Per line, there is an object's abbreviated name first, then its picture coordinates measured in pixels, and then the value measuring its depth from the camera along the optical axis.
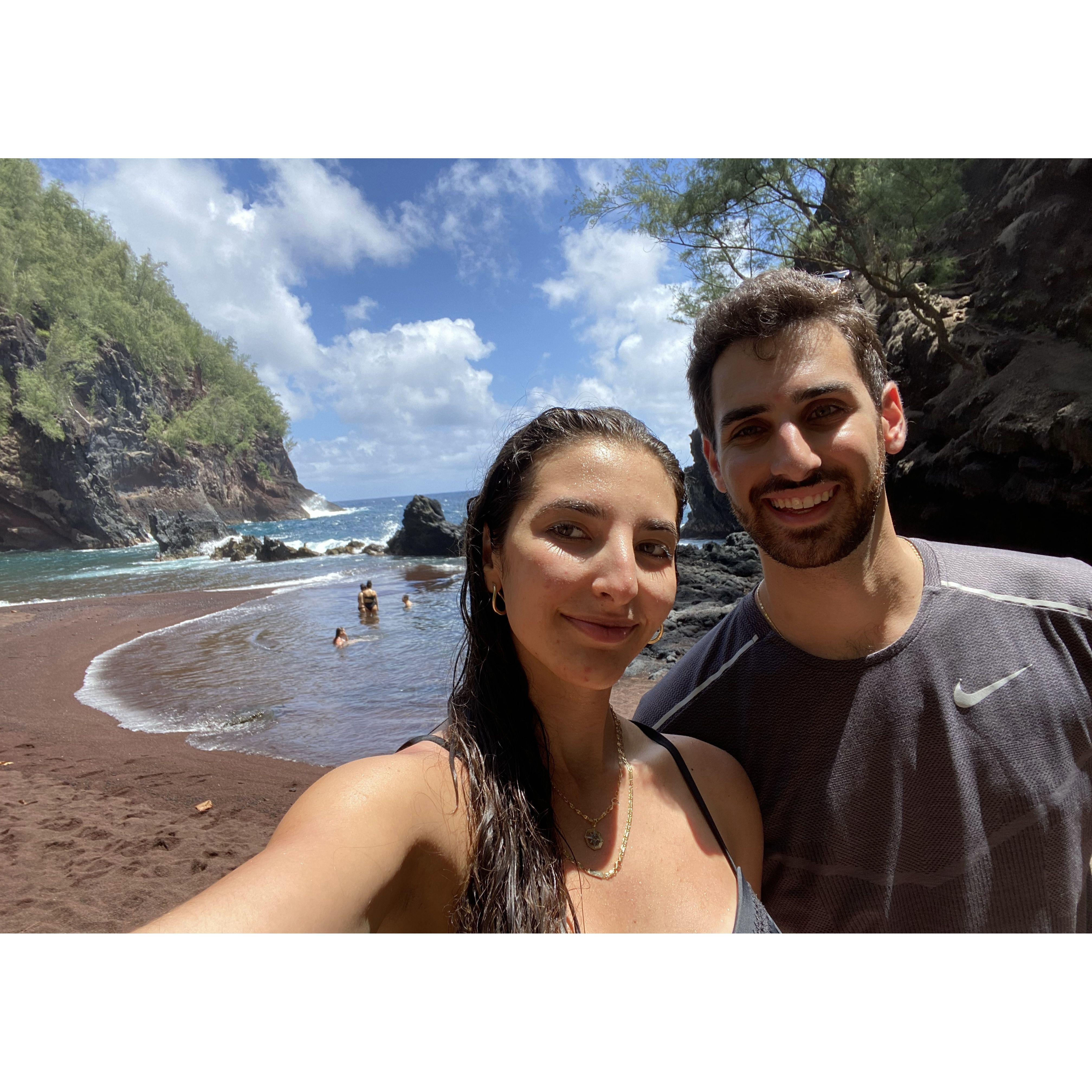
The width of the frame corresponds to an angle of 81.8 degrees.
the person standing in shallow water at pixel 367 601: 17.02
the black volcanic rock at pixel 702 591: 10.50
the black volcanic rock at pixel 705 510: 29.58
